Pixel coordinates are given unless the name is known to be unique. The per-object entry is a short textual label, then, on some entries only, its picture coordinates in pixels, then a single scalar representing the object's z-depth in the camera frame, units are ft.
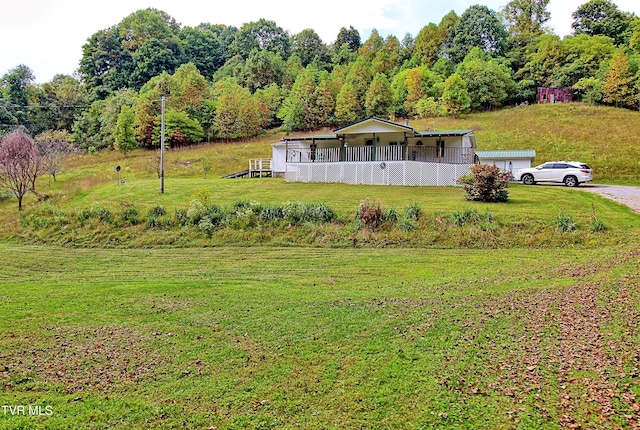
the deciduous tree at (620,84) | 162.61
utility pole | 71.26
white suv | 77.10
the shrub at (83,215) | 56.59
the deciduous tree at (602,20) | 228.02
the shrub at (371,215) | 47.65
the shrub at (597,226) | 41.88
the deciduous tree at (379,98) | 181.88
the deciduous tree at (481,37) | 244.83
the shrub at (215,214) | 52.26
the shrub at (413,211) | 48.29
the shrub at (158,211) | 55.36
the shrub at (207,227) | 50.21
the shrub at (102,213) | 55.83
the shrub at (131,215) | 54.70
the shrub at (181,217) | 52.95
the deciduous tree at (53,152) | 107.17
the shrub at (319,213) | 50.47
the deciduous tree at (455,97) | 173.58
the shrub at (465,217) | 45.70
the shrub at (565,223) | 42.70
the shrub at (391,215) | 48.11
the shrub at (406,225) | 46.06
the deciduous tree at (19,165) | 77.05
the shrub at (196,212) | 52.65
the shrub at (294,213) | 50.98
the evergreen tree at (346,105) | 181.47
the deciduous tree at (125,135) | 155.63
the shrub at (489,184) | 55.98
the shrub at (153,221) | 53.26
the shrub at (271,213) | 51.83
